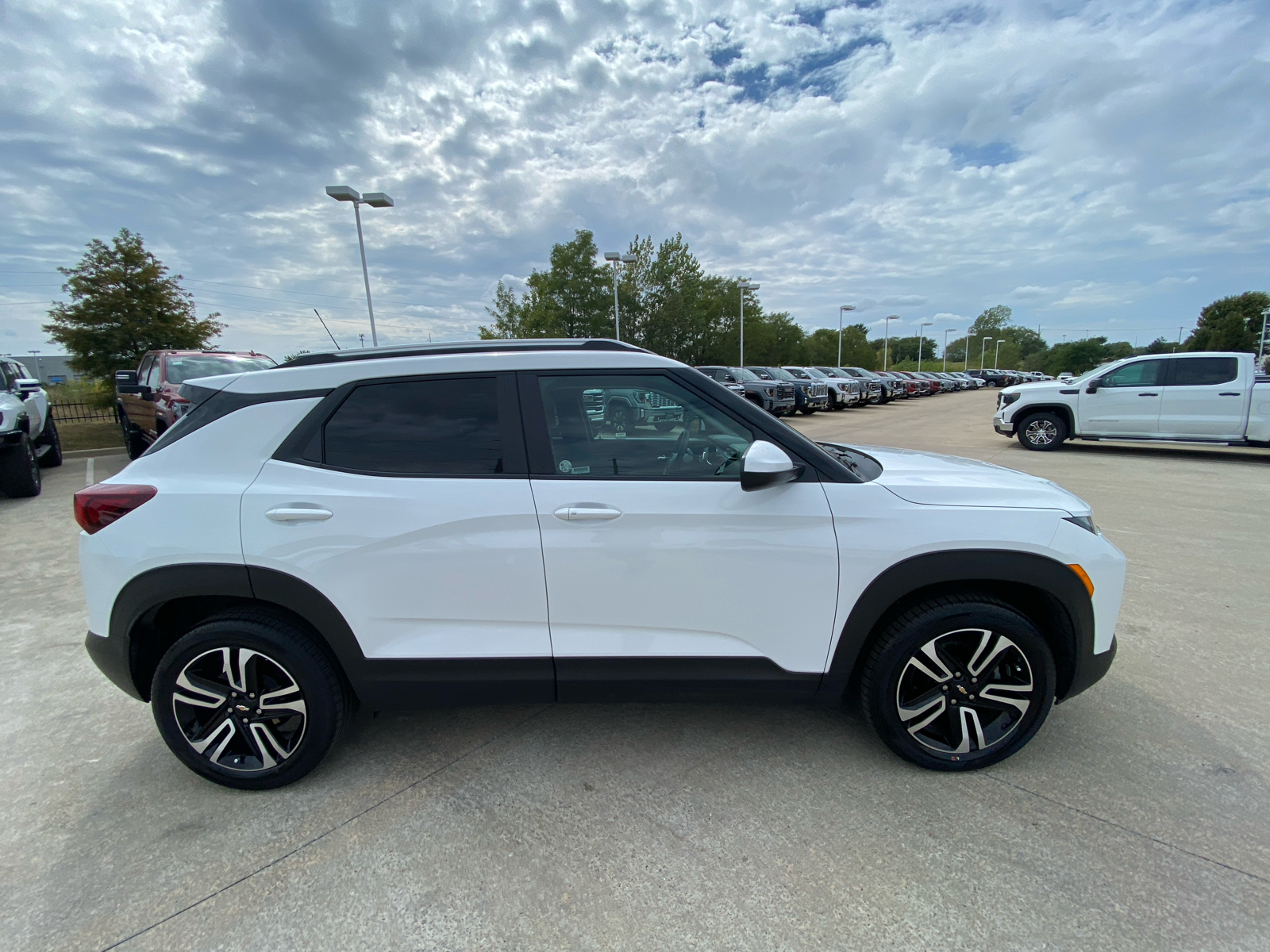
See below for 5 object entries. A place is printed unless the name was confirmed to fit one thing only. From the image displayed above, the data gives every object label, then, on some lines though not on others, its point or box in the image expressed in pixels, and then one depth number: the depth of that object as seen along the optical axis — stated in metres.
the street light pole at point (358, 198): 13.81
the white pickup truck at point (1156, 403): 9.74
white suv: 2.18
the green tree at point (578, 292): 39.25
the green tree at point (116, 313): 14.30
